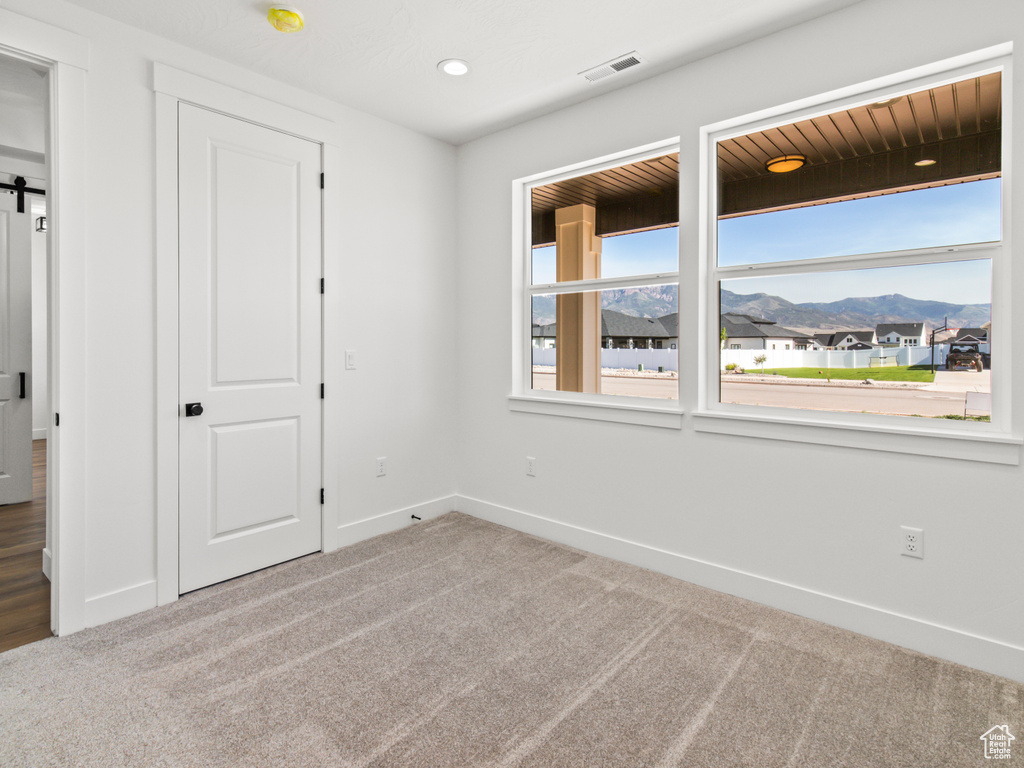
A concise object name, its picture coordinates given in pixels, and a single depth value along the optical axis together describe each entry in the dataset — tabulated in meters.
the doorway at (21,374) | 2.51
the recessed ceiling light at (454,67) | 2.67
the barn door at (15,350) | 3.96
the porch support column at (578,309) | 3.31
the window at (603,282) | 2.98
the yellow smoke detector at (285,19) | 2.20
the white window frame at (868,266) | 2.03
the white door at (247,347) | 2.60
